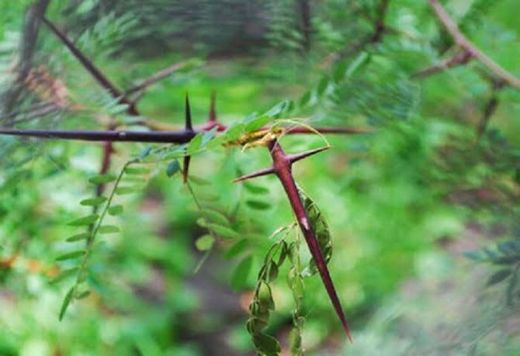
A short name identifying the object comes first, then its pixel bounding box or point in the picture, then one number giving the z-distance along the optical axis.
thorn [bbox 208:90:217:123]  0.71
